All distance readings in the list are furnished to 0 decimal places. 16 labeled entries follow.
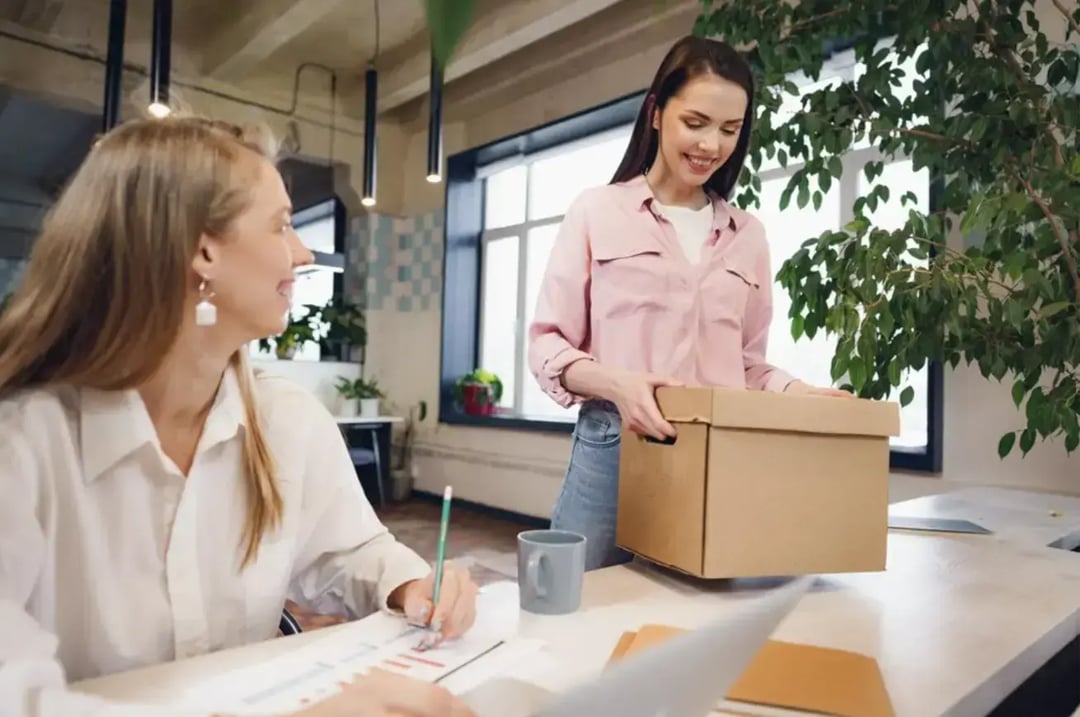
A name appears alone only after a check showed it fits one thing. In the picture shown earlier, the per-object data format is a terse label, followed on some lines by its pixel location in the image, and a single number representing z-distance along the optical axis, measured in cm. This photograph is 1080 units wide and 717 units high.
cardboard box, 94
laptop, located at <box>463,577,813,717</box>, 34
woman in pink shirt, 121
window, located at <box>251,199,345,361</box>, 525
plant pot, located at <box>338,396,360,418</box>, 524
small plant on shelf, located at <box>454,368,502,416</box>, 510
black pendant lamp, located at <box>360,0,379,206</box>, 388
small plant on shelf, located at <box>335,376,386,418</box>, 525
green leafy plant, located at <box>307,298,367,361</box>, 536
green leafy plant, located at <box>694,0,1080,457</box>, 155
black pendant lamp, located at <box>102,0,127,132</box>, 333
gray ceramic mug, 87
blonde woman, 78
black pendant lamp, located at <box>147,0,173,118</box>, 314
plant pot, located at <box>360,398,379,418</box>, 525
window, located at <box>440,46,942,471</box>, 467
